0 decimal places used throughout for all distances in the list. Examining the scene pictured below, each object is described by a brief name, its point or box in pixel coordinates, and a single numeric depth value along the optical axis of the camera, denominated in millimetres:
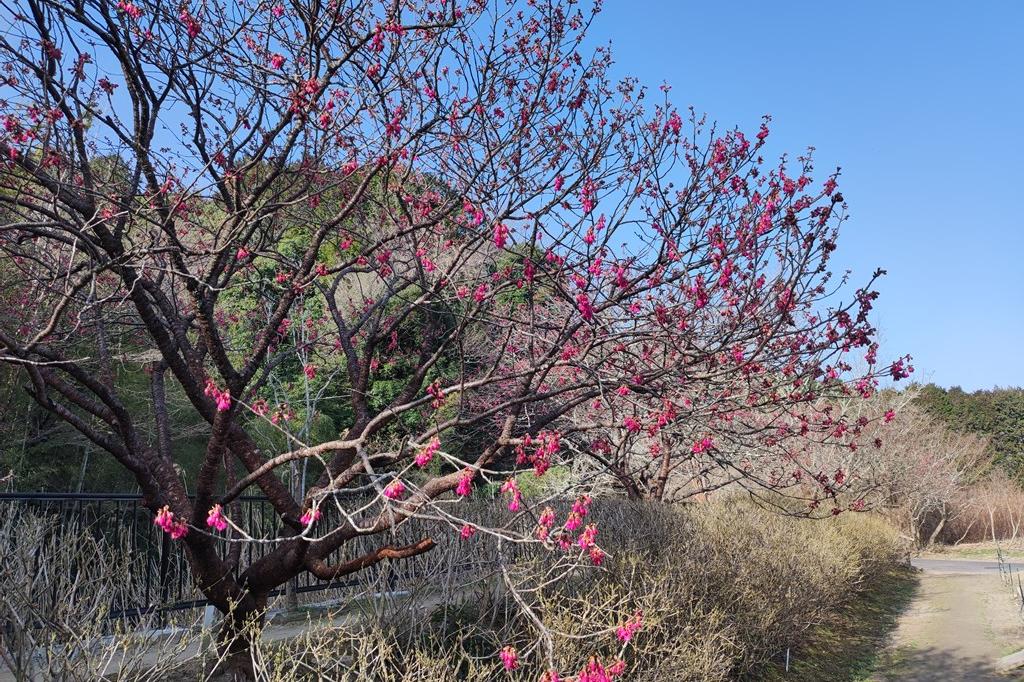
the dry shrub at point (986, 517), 30688
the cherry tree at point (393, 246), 4648
